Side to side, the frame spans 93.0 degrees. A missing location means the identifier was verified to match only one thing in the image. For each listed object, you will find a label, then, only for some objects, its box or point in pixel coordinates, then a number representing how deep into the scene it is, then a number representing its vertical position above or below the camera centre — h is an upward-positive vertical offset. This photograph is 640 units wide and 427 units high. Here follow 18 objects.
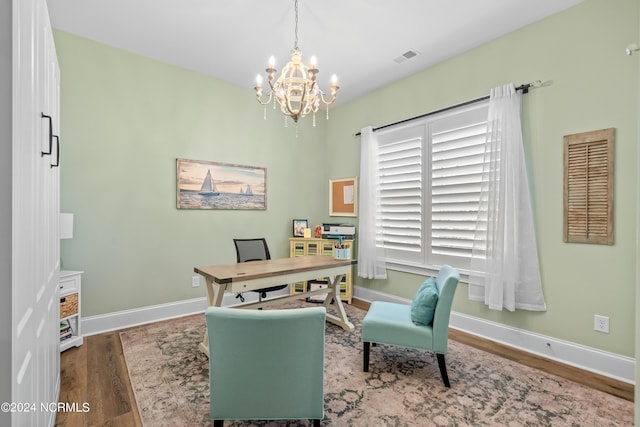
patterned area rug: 1.89 -1.28
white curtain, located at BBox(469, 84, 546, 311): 2.75 -0.05
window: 3.20 +0.31
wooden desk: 2.49 -0.58
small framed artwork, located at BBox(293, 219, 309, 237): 4.64 -0.25
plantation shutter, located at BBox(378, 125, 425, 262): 3.73 +0.27
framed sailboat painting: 3.70 +0.31
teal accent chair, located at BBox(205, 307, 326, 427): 1.52 -0.81
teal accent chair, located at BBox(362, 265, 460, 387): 2.22 -0.89
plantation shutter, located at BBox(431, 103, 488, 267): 3.15 +0.35
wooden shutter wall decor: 2.35 +0.23
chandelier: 2.36 +0.97
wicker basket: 2.64 -0.88
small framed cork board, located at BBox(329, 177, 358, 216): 4.59 +0.23
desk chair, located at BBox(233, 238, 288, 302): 3.43 -0.47
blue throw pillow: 2.30 -0.73
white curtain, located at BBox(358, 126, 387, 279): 4.09 -0.06
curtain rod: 2.76 +1.16
